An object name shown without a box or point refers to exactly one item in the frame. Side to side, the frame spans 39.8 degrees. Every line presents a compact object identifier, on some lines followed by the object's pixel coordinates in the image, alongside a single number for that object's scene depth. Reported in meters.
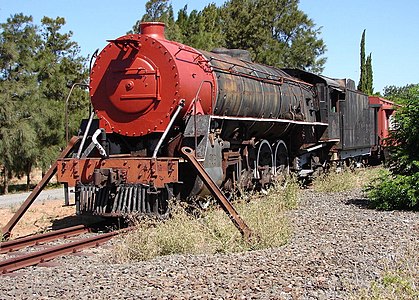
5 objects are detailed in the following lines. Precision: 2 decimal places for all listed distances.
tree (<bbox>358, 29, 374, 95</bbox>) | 52.97
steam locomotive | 10.40
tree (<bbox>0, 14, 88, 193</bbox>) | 23.91
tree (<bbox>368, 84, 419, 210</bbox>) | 11.82
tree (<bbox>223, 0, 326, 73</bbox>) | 39.66
